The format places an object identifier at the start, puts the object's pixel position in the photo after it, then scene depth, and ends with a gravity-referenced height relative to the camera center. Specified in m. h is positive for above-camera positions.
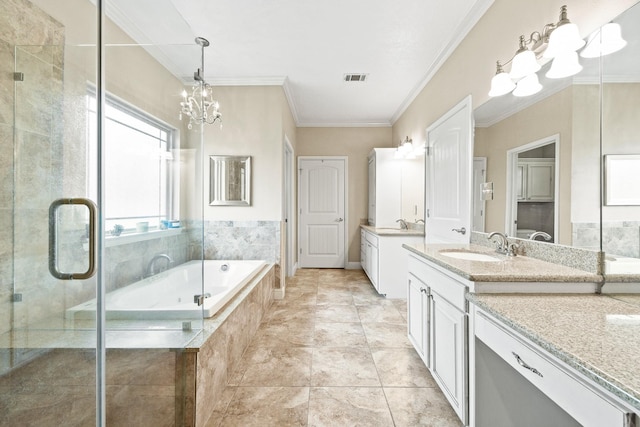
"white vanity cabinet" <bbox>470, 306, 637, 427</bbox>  0.72 -0.52
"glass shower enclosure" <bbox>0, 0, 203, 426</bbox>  1.12 -0.09
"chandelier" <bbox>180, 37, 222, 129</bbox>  1.94 +0.78
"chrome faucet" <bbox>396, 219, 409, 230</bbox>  4.29 -0.19
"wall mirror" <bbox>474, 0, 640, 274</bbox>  1.15 +0.37
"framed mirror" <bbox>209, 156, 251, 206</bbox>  3.56 +0.35
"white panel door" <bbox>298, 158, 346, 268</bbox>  5.27 -0.01
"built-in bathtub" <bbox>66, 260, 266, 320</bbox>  1.29 -0.47
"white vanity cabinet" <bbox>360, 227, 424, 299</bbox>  3.64 -0.64
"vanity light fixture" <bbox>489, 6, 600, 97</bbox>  1.36 +0.82
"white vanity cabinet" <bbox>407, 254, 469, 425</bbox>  1.40 -0.66
